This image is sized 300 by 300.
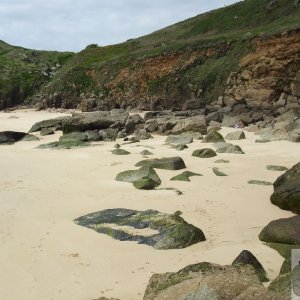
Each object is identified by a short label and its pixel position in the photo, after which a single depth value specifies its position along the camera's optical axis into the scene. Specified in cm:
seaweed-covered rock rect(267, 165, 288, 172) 1442
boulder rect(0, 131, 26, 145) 2475
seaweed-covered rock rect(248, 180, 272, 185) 1272
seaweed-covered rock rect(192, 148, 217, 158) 1747
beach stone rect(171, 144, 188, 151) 2022
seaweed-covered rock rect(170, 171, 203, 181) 1350
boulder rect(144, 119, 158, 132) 2814
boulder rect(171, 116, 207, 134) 2578
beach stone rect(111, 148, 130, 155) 1935
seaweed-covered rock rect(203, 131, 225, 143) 2214
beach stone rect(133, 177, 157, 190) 1251
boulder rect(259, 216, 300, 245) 770
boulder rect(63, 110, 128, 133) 2781
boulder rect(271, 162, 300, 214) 1007
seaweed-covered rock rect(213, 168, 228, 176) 1398
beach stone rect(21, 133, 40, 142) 2605
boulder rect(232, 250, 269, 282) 638
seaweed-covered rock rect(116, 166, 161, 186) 1341
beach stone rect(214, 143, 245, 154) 1836
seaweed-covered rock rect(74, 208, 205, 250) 814
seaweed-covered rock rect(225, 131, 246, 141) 2294
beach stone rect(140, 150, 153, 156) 1930
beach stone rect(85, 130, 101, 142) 2514
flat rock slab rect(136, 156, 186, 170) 1513
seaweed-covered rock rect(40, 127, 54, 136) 2880
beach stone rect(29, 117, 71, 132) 3080
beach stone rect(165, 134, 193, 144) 2266
